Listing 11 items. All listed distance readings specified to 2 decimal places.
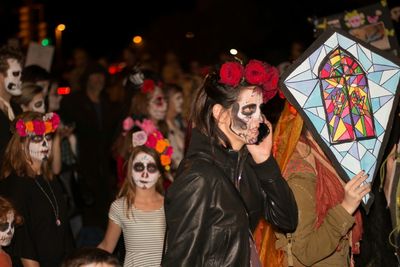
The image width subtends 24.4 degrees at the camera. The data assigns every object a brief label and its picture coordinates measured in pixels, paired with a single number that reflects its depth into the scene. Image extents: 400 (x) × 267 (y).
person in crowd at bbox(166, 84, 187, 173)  11.30
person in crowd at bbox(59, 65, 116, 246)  11.17
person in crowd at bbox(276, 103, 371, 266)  5.56
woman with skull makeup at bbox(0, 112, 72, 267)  7.23
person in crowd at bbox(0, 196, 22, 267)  6.52
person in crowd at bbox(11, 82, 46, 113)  9.31
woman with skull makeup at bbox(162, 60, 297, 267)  4.93
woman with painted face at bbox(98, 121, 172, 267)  7.62
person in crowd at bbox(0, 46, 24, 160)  8.62
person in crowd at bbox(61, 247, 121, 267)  5.32
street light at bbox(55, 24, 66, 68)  23.18
